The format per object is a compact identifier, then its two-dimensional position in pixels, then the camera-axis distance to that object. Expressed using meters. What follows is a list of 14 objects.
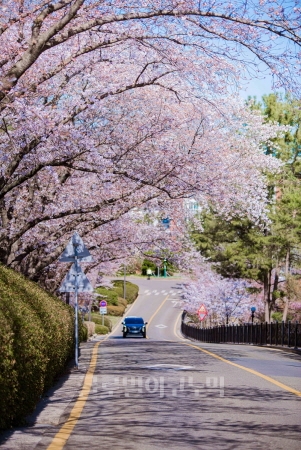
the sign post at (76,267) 17.88
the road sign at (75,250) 17.83
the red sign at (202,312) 61.75
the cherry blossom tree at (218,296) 68.75
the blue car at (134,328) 55.03
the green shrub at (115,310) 88.56
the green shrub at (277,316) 59.13
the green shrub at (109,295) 91.81
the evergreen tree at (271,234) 51.91
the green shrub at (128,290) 101.56
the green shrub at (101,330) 68.31
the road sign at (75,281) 18.44
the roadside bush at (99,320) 75.19
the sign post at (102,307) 69.25
